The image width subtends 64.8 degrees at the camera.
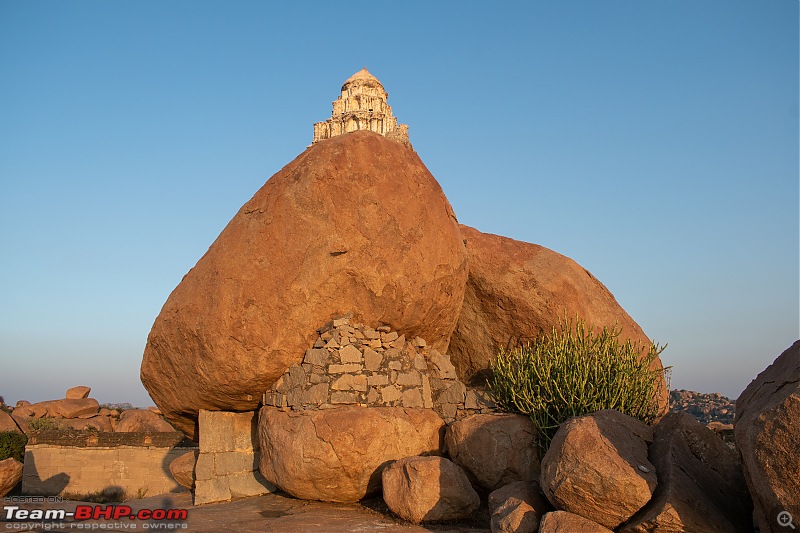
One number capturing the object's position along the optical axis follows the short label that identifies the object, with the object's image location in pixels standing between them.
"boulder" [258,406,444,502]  7.14
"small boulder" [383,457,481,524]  6.50
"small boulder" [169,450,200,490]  9.30
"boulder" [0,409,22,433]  20.58
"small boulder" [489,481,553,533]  5.51
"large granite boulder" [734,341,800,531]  4.01
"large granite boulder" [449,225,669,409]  9.55
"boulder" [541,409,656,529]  5.04
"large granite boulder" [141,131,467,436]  7.85
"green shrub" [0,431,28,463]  15.72
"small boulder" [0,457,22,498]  9.66
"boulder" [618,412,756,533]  4.86
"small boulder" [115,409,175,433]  21.66
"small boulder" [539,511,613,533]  5.05
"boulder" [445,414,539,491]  7.11
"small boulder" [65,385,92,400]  25.80
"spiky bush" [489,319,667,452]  7.29
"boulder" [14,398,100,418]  23.62
